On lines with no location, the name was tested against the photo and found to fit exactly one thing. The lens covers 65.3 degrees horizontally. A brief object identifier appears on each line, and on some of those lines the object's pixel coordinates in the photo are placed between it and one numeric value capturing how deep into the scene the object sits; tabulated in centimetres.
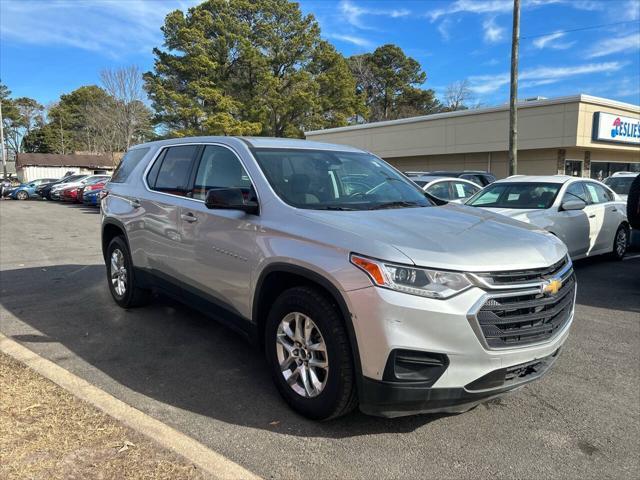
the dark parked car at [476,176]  1596
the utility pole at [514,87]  1566
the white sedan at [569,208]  789
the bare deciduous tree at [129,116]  4975
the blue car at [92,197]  2244
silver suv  273
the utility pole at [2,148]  4180
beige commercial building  2214
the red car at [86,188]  2312
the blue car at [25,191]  3253
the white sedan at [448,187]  1074
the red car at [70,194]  2541
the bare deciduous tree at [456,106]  5716
